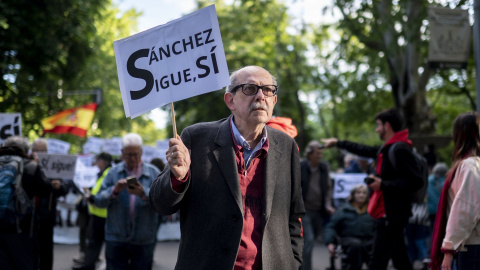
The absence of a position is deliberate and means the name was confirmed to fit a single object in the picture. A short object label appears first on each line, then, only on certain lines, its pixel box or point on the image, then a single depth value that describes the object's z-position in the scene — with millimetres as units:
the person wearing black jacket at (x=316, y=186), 9828
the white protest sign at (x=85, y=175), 12757
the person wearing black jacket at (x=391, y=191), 6848
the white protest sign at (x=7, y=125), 9812
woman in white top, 4633
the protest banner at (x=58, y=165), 9172
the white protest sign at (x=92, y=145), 19938
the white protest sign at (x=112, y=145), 19500
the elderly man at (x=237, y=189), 3387
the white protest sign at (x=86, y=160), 14520
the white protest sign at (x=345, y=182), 12297
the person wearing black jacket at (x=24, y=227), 6453
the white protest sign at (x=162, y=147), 18469
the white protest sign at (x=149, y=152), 18828
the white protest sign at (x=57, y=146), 16281
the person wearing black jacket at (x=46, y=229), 8766
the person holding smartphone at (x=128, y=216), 6852
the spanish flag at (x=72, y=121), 17562
